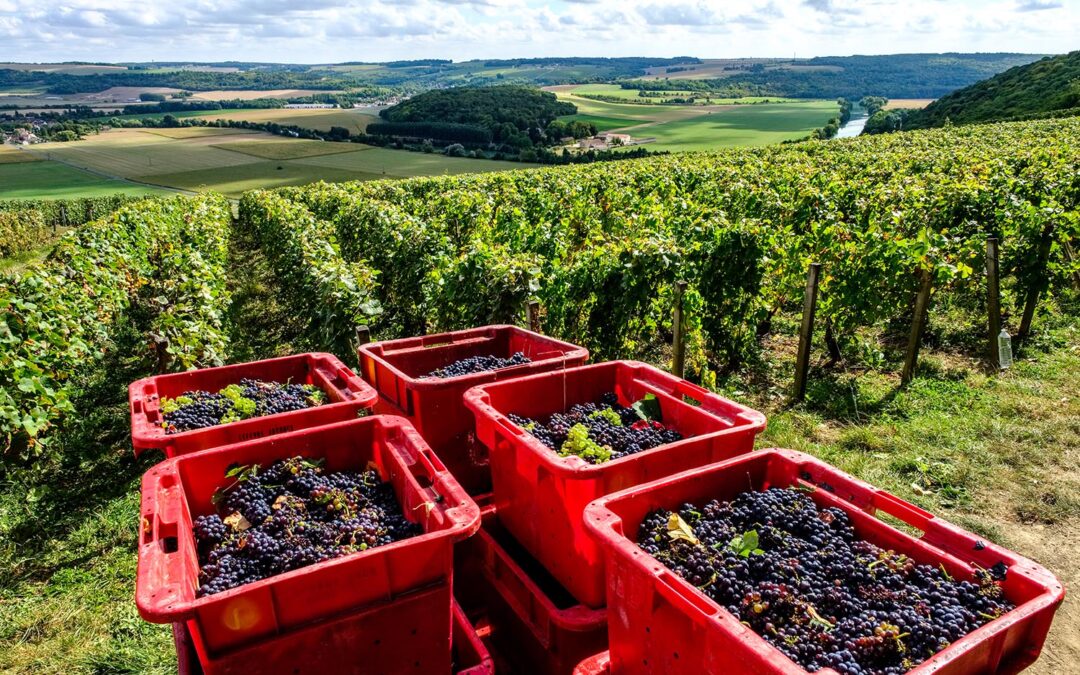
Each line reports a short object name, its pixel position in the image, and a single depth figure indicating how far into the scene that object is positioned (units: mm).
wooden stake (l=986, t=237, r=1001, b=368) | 7031
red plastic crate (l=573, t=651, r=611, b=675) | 2375
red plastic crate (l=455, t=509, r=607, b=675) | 2617
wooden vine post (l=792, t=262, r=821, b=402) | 6383
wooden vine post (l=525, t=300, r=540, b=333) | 6365
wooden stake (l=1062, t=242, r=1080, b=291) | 8028
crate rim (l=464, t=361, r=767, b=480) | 2523
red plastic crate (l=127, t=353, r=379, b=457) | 3034
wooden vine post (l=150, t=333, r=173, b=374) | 6422
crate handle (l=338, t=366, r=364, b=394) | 3629
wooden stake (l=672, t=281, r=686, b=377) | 6242
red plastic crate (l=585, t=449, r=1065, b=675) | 1704
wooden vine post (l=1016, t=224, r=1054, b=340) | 7660
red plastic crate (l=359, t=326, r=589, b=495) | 3617
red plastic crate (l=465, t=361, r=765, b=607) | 2611
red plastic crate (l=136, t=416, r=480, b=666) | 1928
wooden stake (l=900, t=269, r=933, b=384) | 6602
